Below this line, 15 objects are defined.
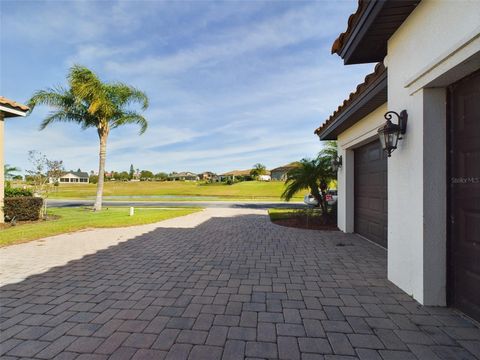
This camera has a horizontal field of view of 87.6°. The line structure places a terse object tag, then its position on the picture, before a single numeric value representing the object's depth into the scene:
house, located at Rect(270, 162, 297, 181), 85.61
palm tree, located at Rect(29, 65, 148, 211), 12.96
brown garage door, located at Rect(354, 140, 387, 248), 5.77
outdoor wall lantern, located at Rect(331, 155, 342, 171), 8.17
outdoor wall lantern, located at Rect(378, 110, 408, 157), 3.45
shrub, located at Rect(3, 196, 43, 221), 9.49
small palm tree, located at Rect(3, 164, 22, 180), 12.86
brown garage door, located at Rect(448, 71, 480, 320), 2.62
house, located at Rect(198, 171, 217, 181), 126.25
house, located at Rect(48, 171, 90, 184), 100.50
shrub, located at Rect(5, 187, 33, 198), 10.12
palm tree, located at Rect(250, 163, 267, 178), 75.88
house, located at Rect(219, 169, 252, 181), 105.38
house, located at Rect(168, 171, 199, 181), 129.95
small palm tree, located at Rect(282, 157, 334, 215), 9.44
